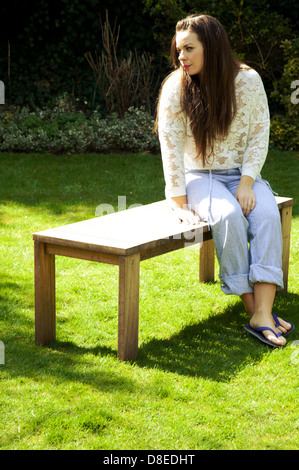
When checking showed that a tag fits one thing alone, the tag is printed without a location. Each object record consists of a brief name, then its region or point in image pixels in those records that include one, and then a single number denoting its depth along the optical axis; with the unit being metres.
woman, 3.12
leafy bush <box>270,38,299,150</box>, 7.85
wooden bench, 2.79
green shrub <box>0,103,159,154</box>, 7.55
